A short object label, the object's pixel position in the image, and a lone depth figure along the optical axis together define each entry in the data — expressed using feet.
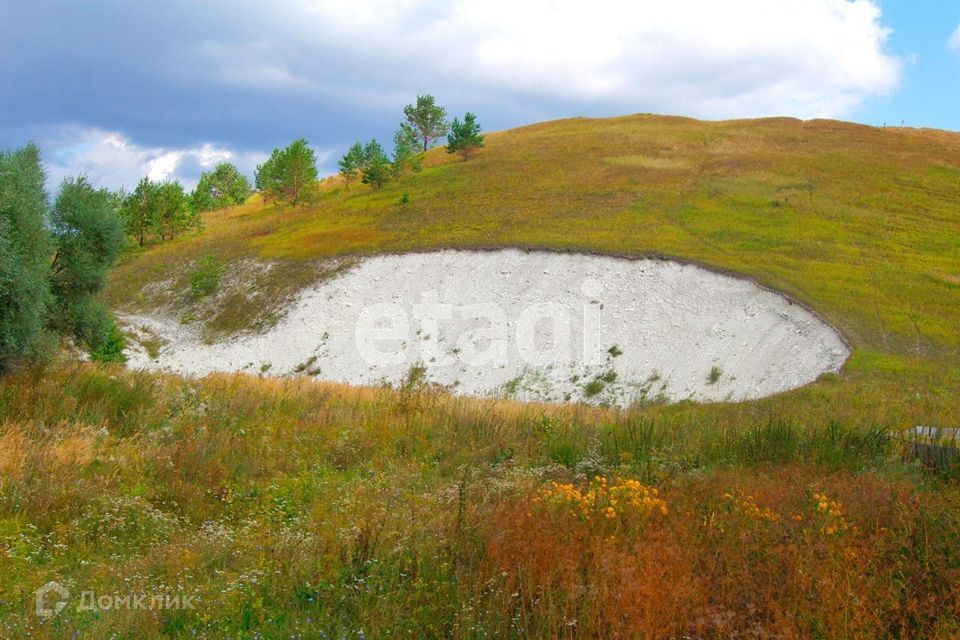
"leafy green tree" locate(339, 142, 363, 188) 262.47
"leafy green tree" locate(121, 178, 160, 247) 203.72
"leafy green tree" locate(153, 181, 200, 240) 208.33
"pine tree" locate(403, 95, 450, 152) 301.02
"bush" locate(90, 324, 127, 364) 90.73
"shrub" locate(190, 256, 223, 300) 150.46
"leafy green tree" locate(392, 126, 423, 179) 223.92
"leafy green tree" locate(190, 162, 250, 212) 368.48
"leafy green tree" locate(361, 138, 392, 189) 215.72
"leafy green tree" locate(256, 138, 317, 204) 228.84
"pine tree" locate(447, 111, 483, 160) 233.76
